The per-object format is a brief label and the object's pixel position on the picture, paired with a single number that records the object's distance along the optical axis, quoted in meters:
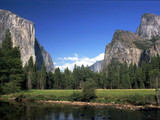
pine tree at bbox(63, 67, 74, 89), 112.64
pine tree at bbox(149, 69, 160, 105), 42.02
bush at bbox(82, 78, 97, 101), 45.38
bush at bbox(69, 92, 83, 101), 46.53
